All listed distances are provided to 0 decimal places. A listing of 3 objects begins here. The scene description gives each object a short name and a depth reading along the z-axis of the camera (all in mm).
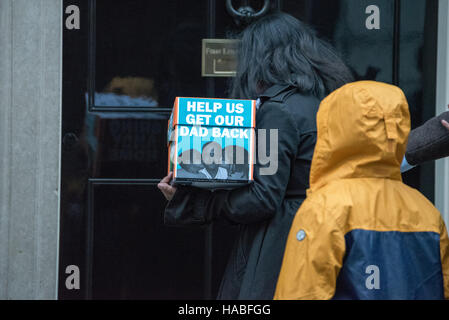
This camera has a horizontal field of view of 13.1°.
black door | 7397
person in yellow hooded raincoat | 5975
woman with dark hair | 6316
